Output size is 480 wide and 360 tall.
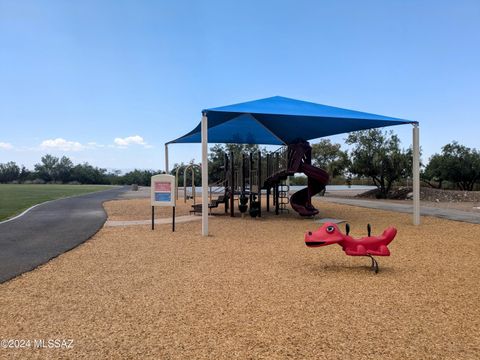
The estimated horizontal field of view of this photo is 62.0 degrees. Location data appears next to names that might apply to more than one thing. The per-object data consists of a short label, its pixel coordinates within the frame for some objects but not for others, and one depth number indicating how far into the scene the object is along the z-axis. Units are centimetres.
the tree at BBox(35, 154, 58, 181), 6443
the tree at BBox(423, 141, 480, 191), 2830
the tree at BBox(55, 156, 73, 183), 6481
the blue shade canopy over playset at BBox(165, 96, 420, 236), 1078
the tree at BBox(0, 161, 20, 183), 6350
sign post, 1097
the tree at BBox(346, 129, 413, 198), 2491
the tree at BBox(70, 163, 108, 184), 6450
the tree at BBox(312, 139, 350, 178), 2714
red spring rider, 598
